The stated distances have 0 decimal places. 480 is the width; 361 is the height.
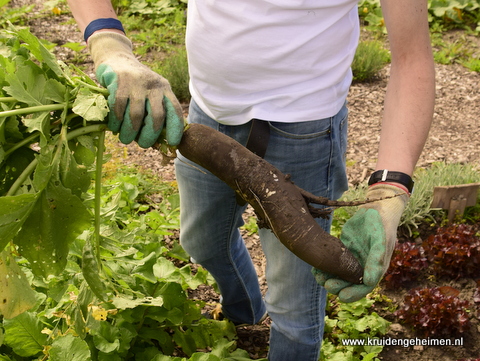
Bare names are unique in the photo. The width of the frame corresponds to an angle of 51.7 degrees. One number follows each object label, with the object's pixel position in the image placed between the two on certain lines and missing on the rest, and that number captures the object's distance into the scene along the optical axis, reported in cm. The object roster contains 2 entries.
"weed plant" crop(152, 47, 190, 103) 479
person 168
